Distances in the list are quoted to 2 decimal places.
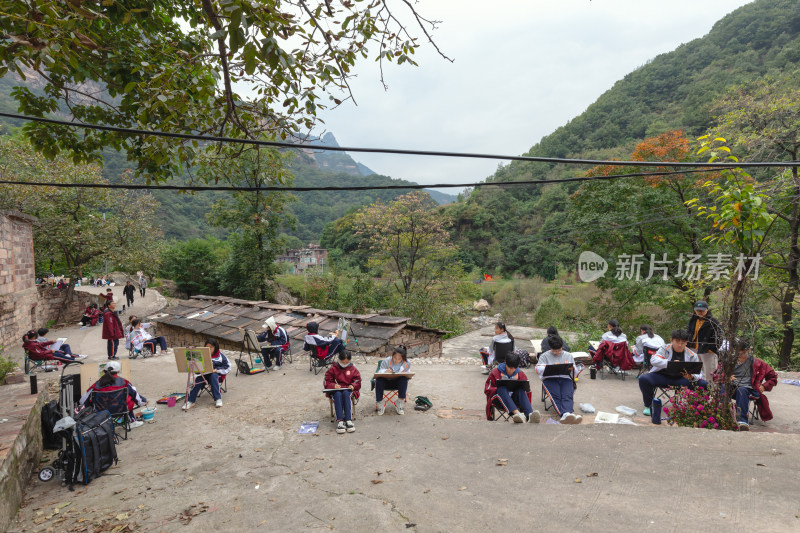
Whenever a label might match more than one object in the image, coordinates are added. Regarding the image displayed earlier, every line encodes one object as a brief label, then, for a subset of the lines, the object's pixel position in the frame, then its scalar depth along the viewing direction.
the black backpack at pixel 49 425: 5.74
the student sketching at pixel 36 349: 9.89
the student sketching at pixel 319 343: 9.31
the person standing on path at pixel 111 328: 10.90
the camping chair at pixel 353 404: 6.43
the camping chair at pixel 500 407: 5.97
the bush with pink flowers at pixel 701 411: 5.41
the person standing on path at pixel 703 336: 6.88
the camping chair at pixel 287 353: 10.55
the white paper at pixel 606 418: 6.07
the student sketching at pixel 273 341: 9.90
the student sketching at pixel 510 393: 5.88
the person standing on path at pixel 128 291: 22.20
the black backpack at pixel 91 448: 4.61
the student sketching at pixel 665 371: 6.06
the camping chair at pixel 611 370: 8.72
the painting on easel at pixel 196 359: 7.31
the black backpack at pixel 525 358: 9.88
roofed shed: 11.68
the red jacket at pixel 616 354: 8.50
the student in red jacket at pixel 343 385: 5.97
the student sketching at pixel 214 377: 7.31
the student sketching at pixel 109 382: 5.83
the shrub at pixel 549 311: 23.17
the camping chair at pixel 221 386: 7.61
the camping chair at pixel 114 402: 5.80
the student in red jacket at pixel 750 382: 5.82
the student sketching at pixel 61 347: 9.87
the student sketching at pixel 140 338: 11.62
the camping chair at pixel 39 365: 10.10
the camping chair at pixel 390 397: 6.70
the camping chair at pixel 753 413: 5.89
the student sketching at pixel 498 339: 8.97
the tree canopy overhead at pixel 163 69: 3.81
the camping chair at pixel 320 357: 9.34
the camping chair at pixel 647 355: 8.37
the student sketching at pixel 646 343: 8.38
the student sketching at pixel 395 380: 6.58
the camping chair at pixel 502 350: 8.93
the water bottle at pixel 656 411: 5.93
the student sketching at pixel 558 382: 6.20
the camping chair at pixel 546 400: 6.91
